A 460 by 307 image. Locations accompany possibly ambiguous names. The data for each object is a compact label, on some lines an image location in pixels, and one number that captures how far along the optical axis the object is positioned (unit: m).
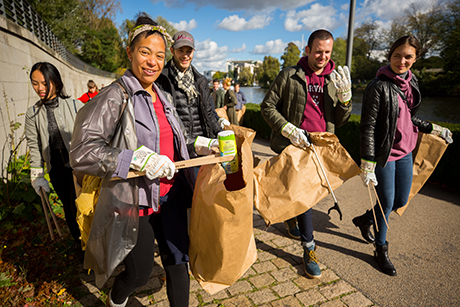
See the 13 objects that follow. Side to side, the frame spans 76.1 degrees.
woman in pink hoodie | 2.88
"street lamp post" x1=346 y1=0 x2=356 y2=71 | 5.65
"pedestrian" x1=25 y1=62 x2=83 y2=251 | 3.05
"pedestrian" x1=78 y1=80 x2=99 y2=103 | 9.16
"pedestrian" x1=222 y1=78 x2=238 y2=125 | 10.67
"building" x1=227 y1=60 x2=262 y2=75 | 188.20
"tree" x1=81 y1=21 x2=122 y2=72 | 38.97
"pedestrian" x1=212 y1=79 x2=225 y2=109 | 11.62
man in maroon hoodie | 2.97
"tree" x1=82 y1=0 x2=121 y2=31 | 44.47
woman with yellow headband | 1.64
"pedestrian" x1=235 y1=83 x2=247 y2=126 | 12.14
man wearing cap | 3.02
